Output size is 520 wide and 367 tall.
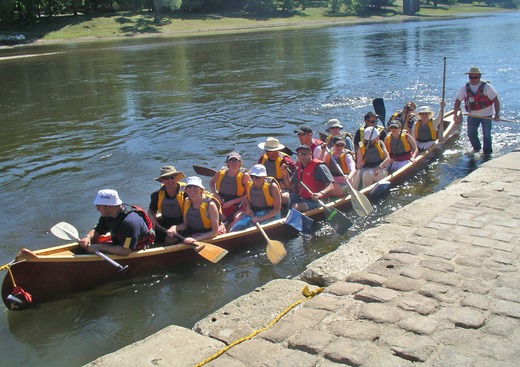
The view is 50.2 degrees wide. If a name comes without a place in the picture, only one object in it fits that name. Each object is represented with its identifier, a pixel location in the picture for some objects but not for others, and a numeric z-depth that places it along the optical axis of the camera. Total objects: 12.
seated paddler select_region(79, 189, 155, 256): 6.79
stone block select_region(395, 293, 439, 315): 4.65
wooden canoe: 6.42
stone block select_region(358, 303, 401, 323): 4.55
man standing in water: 11.19
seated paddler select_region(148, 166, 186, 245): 7.78
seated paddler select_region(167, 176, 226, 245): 7.59
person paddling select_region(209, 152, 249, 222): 8.66
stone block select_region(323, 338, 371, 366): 4.05
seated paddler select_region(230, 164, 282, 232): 8.36
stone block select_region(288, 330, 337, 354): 4.25
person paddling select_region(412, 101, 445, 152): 11.90
